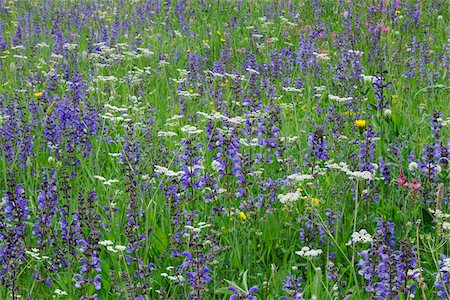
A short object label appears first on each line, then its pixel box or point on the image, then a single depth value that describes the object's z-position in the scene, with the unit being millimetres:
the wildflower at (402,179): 2860
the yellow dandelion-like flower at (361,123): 3805
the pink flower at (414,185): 2769
